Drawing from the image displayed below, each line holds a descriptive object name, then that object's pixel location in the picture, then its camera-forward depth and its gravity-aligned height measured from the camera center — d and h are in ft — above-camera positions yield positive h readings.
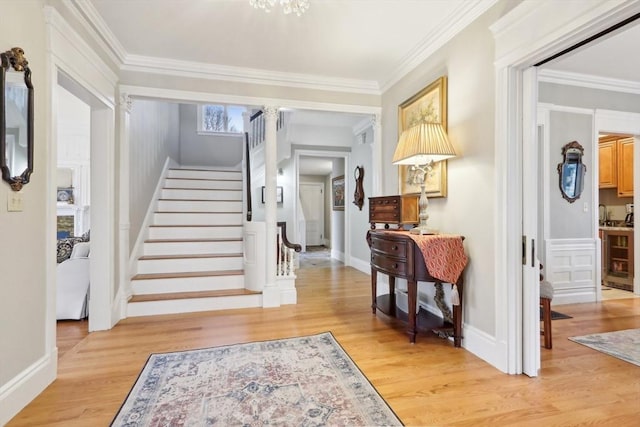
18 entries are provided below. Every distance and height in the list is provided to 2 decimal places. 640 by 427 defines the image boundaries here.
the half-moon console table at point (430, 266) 7.74 -1.29
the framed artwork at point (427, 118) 8.86 +3.02
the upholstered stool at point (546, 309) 8.01 -2.42
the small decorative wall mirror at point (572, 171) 12.05 +1.67
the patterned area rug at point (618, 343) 7.64 -3.40
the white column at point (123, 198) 10.22 +0.56
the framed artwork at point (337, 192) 23.52 +1.75
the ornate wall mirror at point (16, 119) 5.31 +1.70
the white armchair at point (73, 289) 10.06 -2.40
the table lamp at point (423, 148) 8.02 +1.74
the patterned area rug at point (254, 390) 5.35 -3.43
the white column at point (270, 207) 11.53 +0.29
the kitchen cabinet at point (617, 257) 14.52 -2.07
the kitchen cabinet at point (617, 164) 15.14 +2.52
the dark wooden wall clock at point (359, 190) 18.48 +1.46
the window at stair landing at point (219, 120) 22.30 +6.89
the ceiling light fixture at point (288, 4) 6.16 +4.17
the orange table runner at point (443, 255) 7.71 -1.01
